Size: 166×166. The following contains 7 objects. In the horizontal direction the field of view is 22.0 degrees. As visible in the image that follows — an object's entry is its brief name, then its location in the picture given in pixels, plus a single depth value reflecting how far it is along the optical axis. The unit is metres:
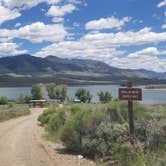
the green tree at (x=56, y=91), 128.75
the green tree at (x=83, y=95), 123.06
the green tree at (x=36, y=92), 122.12
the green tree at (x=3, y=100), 98.65
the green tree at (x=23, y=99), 107.28
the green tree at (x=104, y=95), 122.00
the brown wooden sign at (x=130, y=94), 13.52
